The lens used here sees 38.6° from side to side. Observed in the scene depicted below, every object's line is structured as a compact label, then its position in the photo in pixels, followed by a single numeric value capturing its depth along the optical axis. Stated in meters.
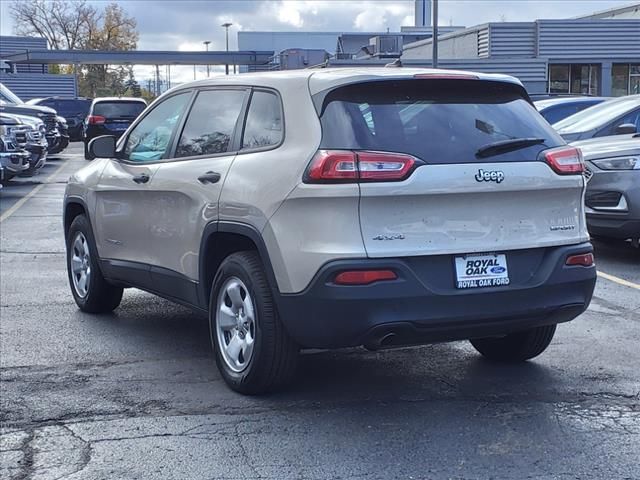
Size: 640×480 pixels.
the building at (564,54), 38.38
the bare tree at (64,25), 79.06
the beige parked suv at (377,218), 4.38
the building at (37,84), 53.28
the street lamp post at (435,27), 25.86
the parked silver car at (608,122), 11.02
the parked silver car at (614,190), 9.04
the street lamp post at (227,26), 78.50
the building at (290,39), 62.78
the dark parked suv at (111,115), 26.41
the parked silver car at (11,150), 16.70
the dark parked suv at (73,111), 34.91
